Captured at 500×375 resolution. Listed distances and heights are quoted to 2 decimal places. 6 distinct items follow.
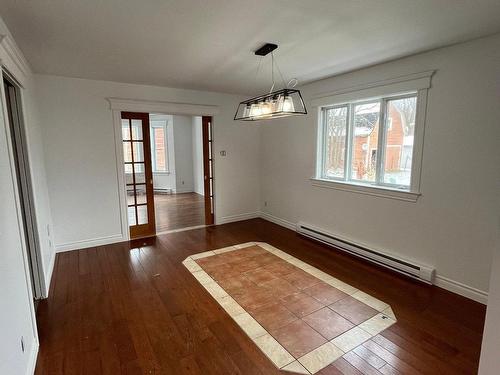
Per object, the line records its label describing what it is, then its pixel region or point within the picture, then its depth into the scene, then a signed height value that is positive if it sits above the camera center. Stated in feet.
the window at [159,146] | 28.71 +0.55
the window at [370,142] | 10.92 +0.36
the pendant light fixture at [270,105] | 8.05 +1.43
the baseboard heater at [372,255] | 10.19 -4.53
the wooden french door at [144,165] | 14.70 -0.96
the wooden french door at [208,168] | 17.03 -1.08
